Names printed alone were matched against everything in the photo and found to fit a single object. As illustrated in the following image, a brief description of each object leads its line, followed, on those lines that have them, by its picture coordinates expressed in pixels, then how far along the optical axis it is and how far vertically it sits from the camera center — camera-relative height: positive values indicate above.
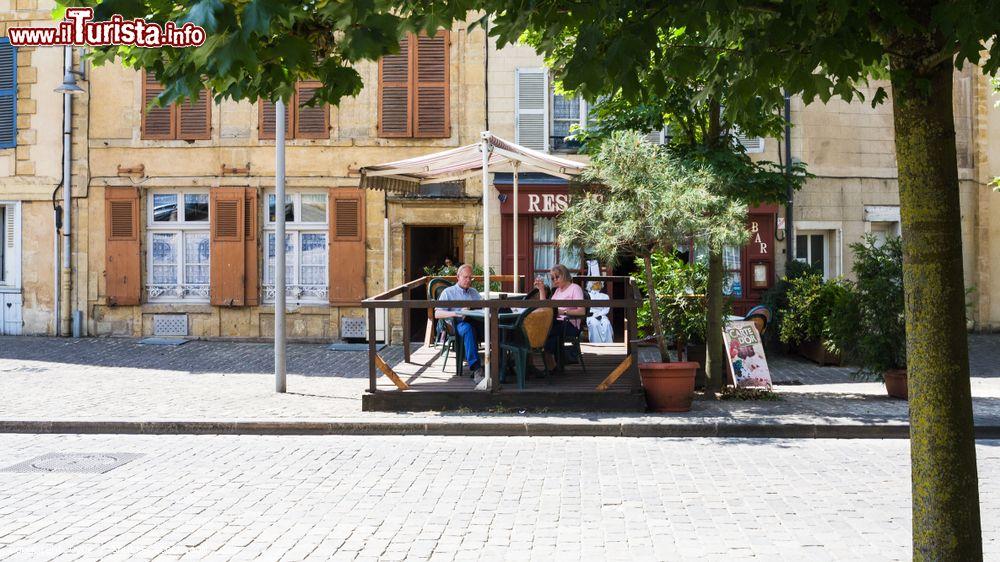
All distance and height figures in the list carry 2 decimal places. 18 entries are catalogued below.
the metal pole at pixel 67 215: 18.08 +1.90
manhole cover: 7.19 -1.17
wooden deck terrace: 9.78 -0.89
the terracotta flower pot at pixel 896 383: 10.56 -0.91
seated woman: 10.98 -0.08
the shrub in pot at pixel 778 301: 16.31 +0.07
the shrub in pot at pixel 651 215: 9.64 +0.95
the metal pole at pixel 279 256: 11.05 +0.67
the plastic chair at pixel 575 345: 11.17 -0.45
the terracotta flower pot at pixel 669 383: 9.87 -0.81
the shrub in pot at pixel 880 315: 10.30 -0.13
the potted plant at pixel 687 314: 11.84 -0.10
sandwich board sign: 10.98 -0.60
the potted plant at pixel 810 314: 14.86 -0.16
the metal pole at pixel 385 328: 17.38 -0.34
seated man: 10.84 -0.26
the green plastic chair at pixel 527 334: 10.01 -0.28
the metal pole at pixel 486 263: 9.90 +0.47
